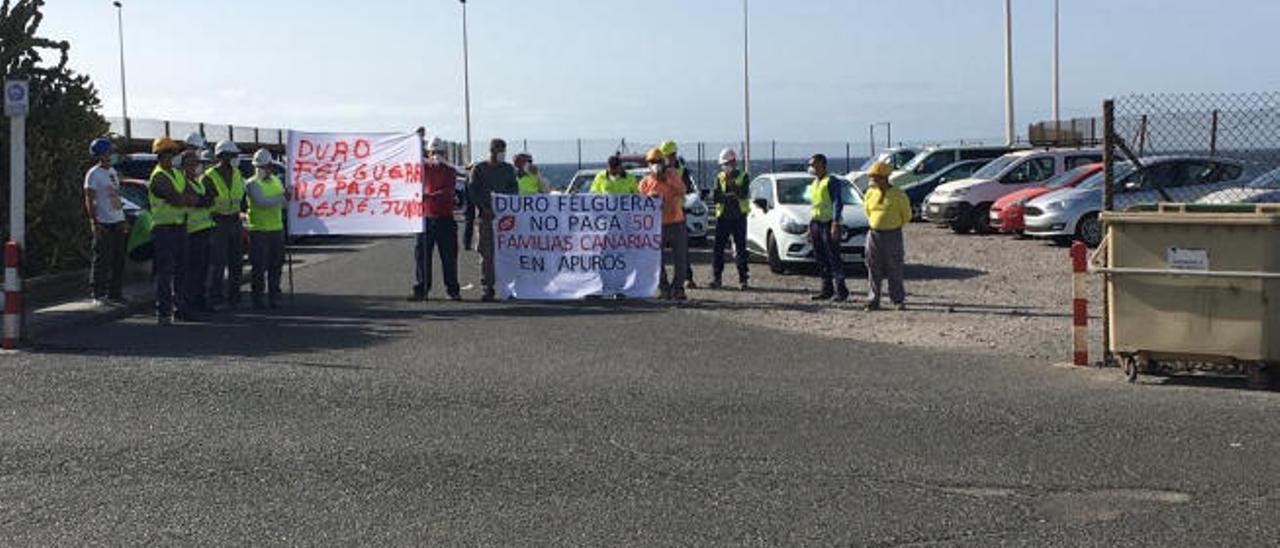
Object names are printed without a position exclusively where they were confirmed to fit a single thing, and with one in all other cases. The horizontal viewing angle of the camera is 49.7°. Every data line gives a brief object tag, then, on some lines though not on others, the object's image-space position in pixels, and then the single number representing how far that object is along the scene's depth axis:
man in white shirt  14.17
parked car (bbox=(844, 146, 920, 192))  37.37
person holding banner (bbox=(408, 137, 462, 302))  15.81
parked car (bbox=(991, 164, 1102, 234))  24.72
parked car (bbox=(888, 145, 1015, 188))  33.22
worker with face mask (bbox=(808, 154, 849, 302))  15.45
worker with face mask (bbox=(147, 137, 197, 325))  13.56
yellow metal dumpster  9.66
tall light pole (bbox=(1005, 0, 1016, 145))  40.09
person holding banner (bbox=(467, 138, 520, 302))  16.17
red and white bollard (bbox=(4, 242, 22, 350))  11.88
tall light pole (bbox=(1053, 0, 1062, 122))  42.34
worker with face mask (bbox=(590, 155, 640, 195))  16.97
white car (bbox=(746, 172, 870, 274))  18.89
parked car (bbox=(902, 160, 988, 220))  31.89
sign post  12.07
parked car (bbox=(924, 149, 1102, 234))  27.23
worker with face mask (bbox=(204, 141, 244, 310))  14.84
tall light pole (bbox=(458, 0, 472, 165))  65.44
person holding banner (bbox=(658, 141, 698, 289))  16.73
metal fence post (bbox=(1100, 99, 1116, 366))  10.80
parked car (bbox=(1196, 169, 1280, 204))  18.89
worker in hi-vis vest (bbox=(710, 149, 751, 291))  17.09
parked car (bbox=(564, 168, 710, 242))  23.55
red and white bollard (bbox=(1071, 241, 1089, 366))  10.94
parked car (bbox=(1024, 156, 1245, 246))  22.81
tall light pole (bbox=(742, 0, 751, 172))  55.83
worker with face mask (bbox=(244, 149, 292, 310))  15.05
